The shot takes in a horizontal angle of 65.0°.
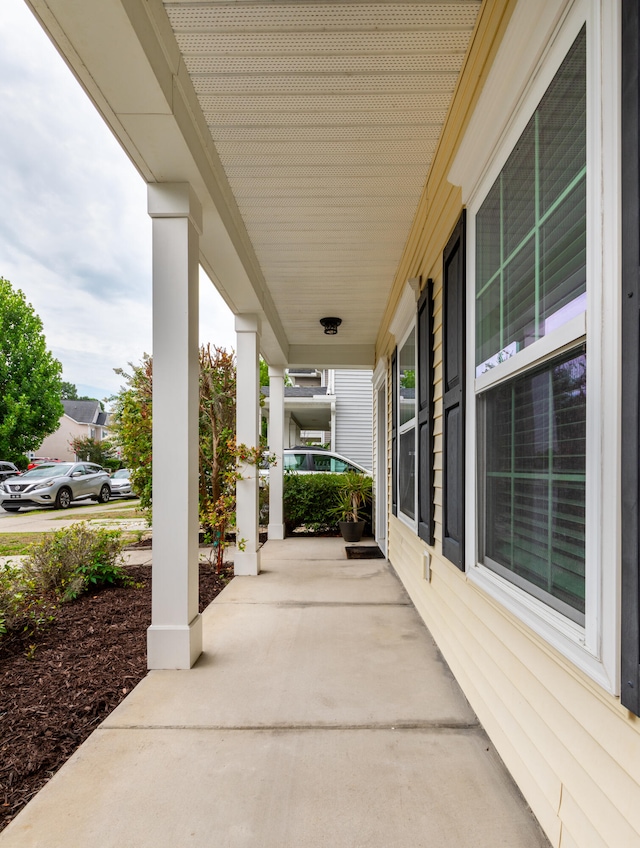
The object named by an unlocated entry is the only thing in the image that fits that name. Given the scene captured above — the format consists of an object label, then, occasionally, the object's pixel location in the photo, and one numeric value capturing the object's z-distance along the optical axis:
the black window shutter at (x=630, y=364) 0.92
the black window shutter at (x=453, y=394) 2.21
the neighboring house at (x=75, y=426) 29.75
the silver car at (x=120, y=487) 14.34
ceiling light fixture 5.61
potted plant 6.91
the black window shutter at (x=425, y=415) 2.96
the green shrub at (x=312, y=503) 7.56
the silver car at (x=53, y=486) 10.68
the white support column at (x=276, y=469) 6.89
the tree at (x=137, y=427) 6.14
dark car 14.07
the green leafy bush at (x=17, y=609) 2.90
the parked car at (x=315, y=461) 9.38
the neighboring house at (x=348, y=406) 12.92
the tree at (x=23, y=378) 15.88
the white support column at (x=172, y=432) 2.56
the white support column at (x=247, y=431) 4.66
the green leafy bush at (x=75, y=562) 3.80
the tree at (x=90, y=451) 21.75
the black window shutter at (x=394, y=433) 4.82
